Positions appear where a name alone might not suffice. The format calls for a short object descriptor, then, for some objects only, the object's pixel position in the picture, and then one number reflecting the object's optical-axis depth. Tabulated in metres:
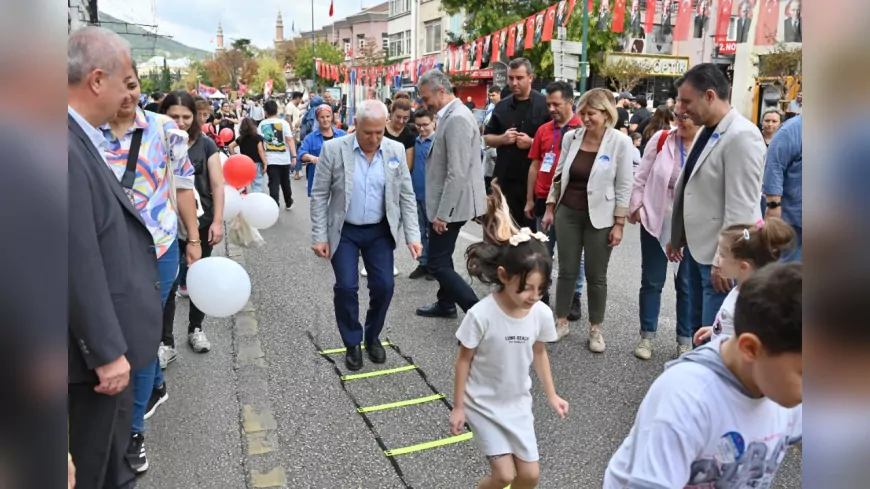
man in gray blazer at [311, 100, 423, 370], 4.46
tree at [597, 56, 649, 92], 28.31
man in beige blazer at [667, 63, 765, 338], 3.64
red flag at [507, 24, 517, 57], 17.08
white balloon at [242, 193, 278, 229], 6.48
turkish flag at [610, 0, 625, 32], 12.61
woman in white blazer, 4.61
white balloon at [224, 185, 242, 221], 6.27
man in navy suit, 1.77
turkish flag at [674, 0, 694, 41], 11.64
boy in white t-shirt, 1.30
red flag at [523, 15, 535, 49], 15.71
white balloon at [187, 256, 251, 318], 3.95
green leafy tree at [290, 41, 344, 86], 59.91
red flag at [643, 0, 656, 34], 12.43
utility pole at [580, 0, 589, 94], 14.43
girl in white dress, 2.60
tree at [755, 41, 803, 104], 21.28
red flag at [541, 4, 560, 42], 14.59
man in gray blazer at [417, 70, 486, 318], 5.05
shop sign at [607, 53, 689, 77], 29.39
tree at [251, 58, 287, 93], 83.19
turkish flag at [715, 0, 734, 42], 10.95
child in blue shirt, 6.98
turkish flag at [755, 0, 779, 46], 9.59
